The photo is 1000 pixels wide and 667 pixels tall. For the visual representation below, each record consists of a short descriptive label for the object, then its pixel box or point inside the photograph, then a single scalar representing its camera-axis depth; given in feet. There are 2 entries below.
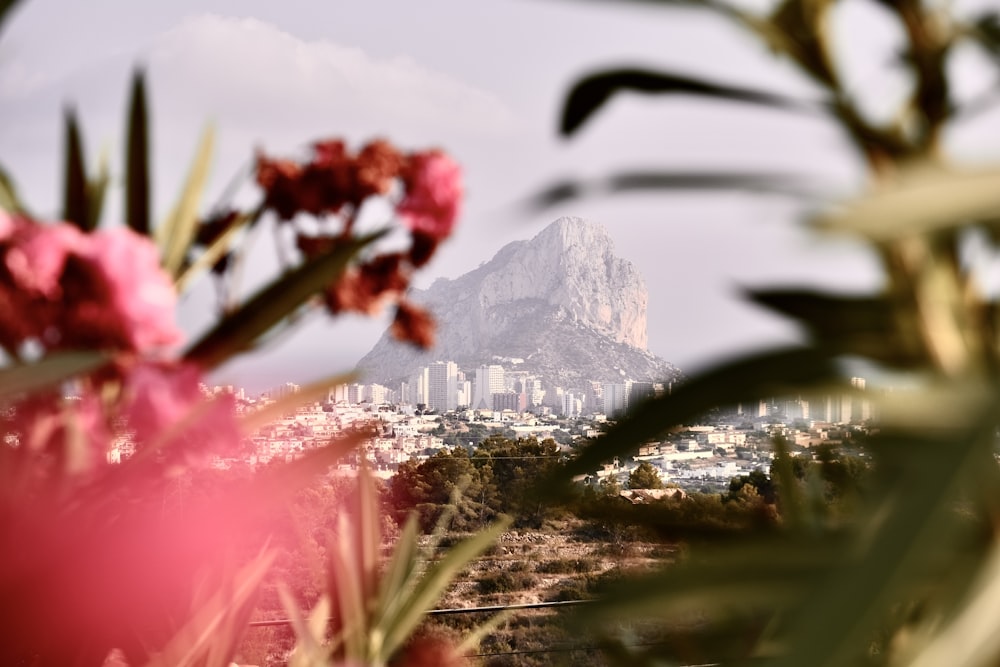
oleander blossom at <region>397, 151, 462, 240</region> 4.68
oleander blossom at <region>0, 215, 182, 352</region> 4.24
